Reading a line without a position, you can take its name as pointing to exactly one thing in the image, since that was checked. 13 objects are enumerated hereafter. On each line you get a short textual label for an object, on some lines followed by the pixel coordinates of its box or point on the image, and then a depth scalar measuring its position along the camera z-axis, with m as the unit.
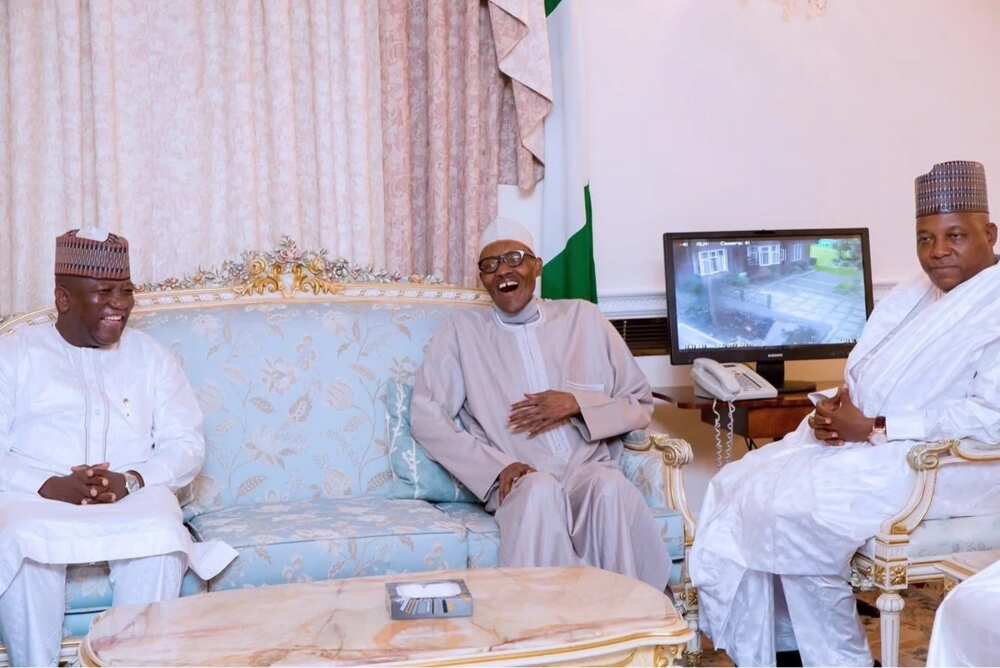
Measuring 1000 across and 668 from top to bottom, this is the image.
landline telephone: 4.31
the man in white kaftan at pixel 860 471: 3.31
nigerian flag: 4.77
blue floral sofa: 3.41
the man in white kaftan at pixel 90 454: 2.92
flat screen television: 4.65
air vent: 5.18
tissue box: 2.33
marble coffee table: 2.14
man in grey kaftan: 3.44
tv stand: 4.61
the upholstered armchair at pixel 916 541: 3.20
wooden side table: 4.32
